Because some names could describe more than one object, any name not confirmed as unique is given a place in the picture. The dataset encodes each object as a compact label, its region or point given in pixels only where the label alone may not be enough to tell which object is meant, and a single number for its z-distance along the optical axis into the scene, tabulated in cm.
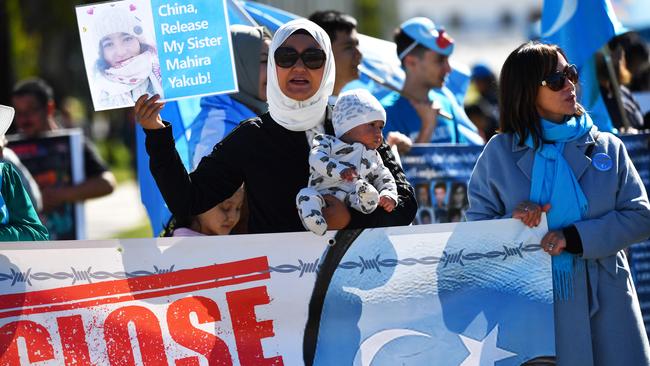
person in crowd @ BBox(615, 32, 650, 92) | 1774
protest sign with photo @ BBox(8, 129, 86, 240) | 1703
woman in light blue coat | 834
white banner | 817
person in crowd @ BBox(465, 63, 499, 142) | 1956
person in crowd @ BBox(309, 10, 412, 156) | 1266
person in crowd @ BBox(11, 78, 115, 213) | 1661
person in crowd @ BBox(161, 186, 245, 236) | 1030
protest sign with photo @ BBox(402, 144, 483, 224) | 1308
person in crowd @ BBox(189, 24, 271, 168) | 1105
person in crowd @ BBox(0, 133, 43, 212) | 1278
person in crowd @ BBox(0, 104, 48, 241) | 868
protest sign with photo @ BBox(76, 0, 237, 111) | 861
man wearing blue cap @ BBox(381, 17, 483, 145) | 1336
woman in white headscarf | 845
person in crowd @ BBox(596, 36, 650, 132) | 1315
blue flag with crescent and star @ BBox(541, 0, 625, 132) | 1191
